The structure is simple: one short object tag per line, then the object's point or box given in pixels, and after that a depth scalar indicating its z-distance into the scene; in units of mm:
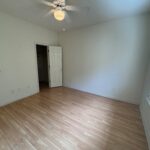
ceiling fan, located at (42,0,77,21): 2016
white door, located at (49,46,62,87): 4447
